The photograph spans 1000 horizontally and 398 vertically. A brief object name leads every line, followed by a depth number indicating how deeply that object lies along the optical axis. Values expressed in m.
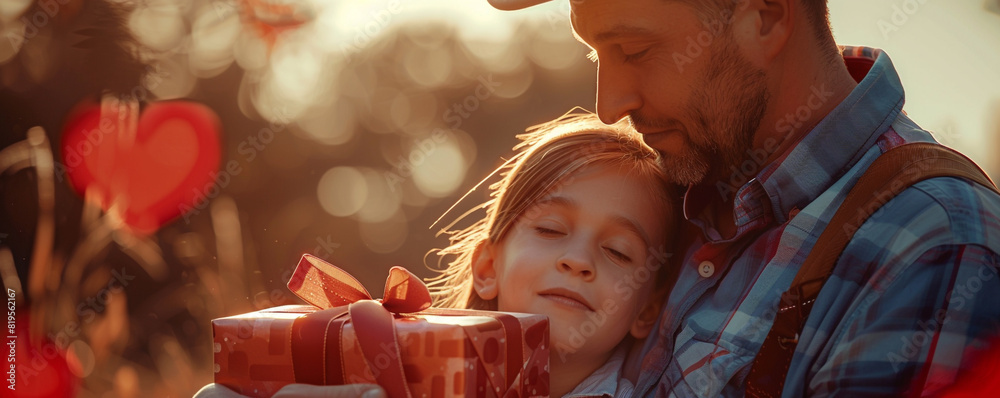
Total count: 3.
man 1.70
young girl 2.42
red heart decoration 4.56
